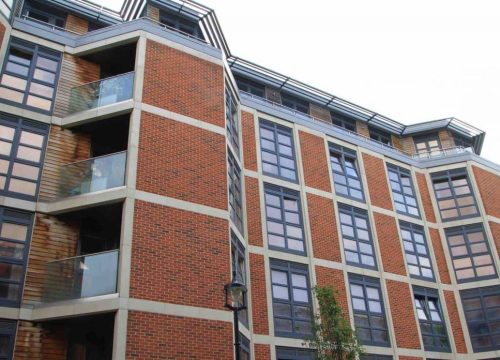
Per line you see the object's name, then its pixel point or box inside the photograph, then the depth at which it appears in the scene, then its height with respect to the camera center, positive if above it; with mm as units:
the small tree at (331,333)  15203 +2719
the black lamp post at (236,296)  11508 +2873
